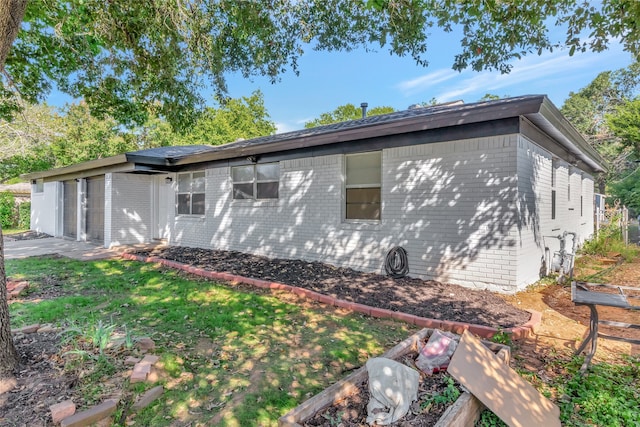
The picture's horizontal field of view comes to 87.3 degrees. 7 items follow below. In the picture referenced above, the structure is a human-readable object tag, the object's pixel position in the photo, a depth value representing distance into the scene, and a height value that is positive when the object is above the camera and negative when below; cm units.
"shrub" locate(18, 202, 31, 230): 2034 -56
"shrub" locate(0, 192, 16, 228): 2003 -21
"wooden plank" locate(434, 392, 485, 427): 207 -131
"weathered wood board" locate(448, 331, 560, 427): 235 -132
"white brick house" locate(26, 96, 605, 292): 566 +41
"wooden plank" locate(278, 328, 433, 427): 210 -131
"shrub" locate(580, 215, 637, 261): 1003 -94
